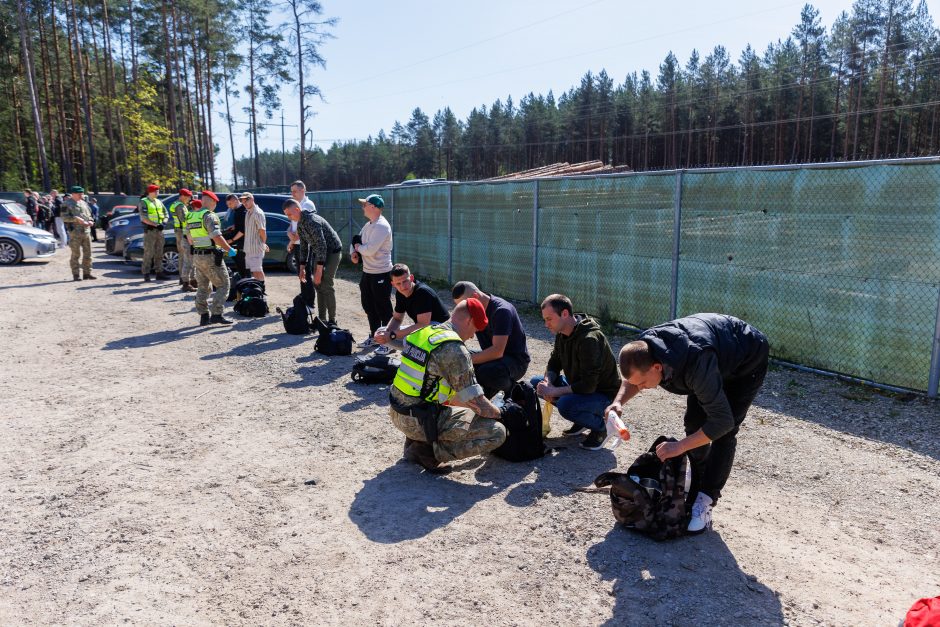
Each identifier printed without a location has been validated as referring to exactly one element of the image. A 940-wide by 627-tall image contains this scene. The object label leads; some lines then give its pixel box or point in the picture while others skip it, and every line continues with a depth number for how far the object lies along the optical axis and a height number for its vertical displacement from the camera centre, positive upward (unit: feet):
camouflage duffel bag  12.41 -5.59
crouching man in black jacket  11.06 -2.99
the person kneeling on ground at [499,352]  18.20 -4.08
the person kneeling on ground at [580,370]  16.69 -4.34
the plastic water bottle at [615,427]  11.74 -3.98
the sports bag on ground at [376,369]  23.15 -5.71
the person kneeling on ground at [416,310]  21.56 -3.45
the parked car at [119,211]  82.89 -0.47
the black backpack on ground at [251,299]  35.09 -4.91
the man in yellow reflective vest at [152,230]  43.27 -1.58
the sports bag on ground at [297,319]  31.14 -5.30
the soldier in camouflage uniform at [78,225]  44.57 -1.19
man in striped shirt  34.34 -1.66
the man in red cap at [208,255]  31.35 -2.36
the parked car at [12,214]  57.36 -0.51
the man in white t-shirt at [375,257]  26.30 -2.05
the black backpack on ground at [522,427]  16.15 -5.46
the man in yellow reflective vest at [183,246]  42.29 -2.58
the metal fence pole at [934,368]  19.86 -5.03
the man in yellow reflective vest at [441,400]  14.24 -4.35
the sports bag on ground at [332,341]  27.32 -5.59
